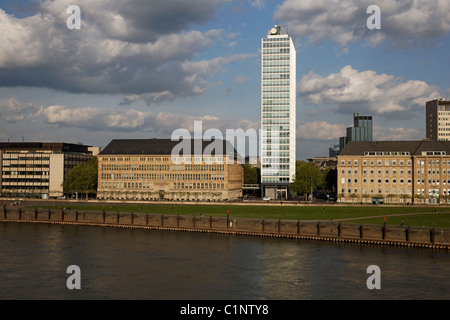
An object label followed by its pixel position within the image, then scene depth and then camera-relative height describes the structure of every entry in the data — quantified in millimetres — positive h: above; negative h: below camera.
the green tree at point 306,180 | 163875 -1060
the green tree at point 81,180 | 173875 -1617
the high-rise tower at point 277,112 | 164500 +21062
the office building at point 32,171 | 188250 +1514
